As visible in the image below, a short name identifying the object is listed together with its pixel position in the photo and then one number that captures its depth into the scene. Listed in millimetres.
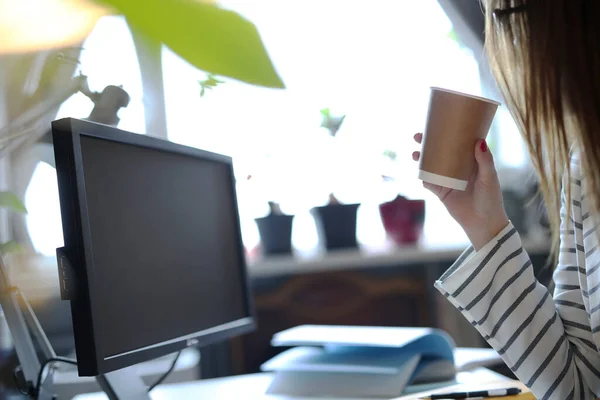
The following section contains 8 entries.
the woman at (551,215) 762
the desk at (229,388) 1118
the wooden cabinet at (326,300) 1969
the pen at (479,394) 908
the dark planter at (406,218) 2045
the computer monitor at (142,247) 697
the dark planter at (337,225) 1991
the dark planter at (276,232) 1987
